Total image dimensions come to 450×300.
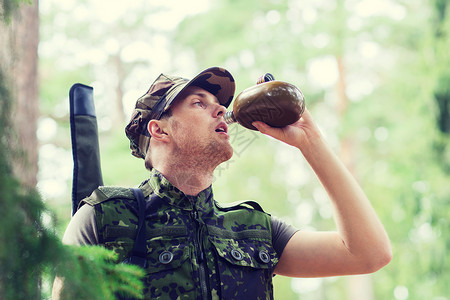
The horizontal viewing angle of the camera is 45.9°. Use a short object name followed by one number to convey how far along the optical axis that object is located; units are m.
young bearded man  2.09
